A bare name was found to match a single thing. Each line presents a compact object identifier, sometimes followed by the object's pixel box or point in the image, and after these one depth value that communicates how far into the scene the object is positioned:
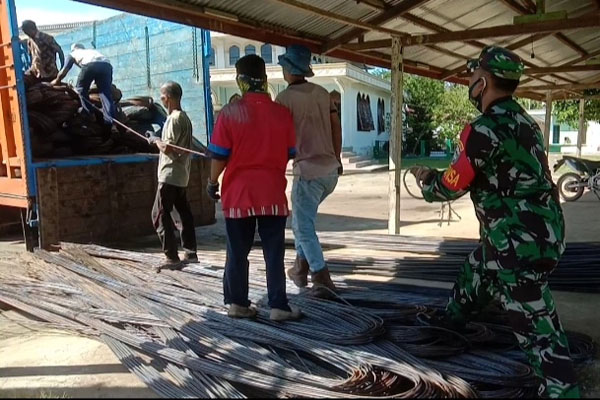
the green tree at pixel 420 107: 31.45
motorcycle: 10.73
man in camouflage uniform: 2.68
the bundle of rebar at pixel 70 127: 7.17
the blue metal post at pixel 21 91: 6.10
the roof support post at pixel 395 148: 7.47
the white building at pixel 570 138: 35.03
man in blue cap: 4.17
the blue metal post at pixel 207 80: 8.33
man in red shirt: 3.60
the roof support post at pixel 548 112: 16.11
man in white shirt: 7.89
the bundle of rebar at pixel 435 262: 4.93
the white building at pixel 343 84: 21.94
